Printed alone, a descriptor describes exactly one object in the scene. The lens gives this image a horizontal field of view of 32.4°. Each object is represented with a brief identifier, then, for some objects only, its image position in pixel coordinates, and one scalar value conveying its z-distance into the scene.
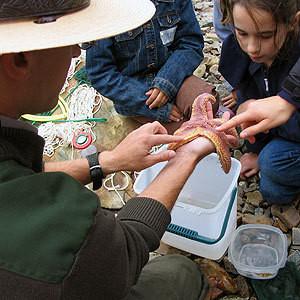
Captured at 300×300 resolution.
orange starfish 1.85
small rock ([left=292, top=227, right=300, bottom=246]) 2.19
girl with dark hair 1.97
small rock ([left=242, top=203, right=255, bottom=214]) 2.39
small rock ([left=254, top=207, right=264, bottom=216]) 2.38
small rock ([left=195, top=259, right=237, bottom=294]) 2.03
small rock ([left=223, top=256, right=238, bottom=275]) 2.11
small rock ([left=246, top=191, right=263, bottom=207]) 2.42
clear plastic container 2.05
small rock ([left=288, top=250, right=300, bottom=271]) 2.08
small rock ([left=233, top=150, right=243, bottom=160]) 2.66
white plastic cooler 1.97
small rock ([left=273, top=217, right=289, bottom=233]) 2.28
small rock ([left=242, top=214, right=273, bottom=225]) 2.32
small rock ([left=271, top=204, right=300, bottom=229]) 2.28
